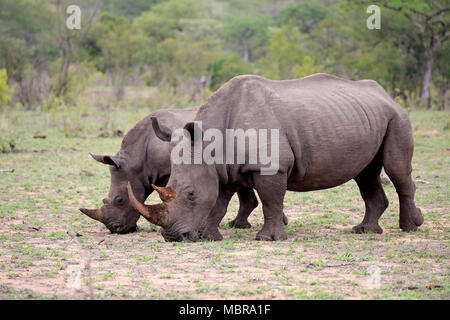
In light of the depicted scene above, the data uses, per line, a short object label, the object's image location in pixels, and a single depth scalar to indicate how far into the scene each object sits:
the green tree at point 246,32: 55.09
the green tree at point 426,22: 29.41
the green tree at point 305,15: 48.31
